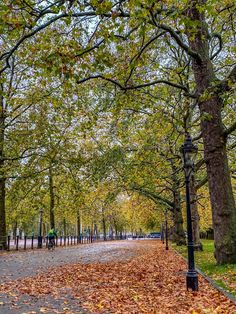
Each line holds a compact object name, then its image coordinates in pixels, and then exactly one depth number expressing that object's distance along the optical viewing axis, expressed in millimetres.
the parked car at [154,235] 82275
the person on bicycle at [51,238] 26219
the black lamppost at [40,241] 30131
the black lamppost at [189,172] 8766
